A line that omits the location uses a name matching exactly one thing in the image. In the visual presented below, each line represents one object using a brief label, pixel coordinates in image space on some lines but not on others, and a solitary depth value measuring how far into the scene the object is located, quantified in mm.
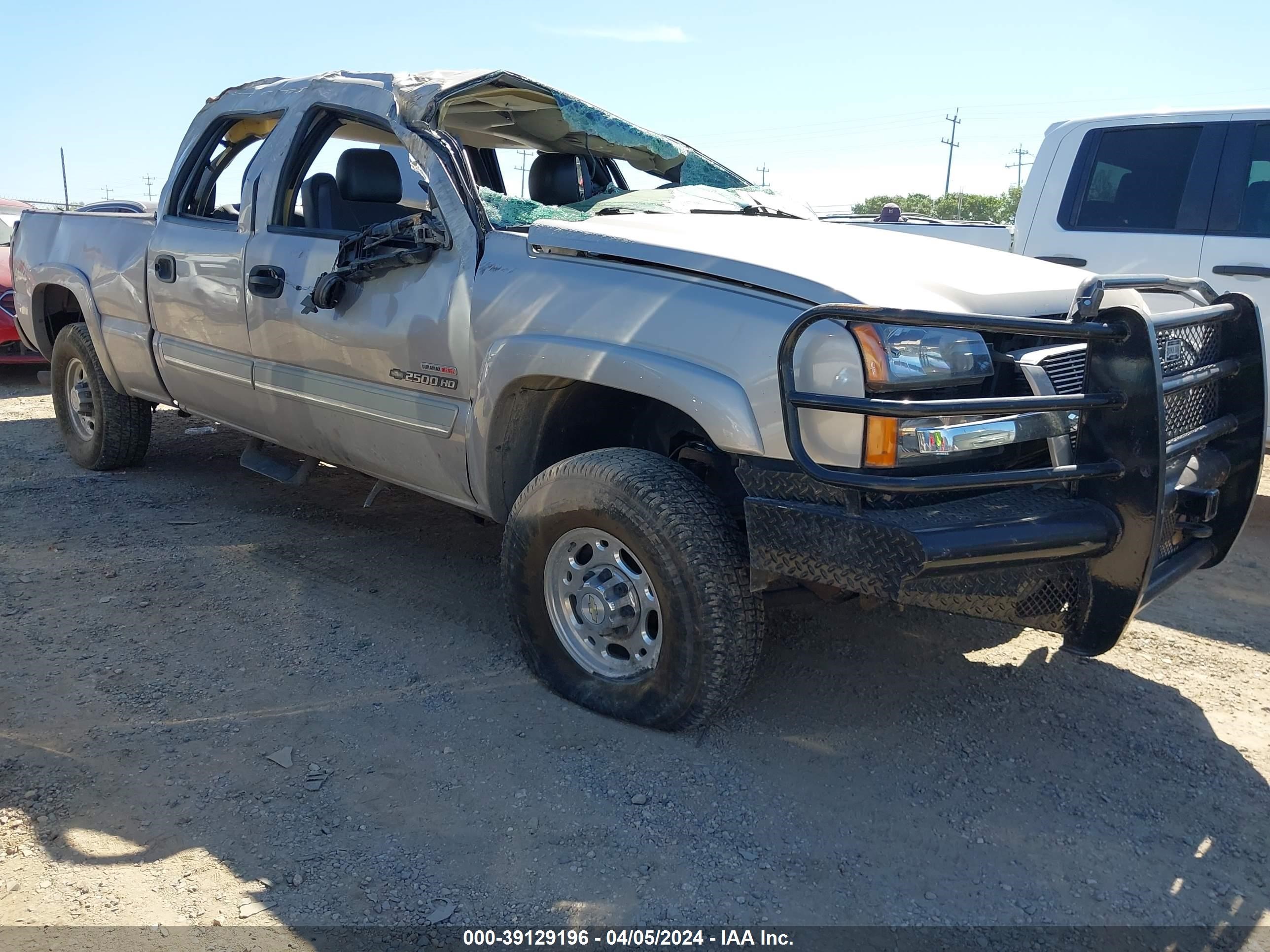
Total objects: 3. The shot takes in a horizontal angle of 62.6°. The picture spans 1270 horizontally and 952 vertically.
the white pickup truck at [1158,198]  5320
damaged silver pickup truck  2578
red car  8688
